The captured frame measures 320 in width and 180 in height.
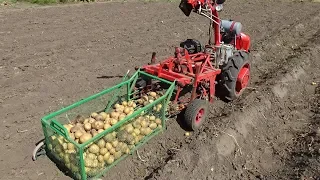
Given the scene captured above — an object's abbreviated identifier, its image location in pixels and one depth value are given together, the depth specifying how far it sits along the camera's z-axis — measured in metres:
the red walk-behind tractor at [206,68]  5.95
